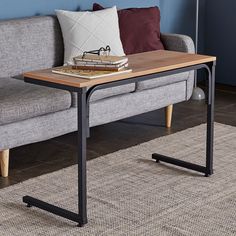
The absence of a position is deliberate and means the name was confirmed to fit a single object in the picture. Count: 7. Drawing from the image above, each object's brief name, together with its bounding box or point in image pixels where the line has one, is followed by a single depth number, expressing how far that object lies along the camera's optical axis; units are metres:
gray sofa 4.33
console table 3.48
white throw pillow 5.24
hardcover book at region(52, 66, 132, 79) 3.52
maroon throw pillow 5.62
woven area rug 3.56
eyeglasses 3.86
